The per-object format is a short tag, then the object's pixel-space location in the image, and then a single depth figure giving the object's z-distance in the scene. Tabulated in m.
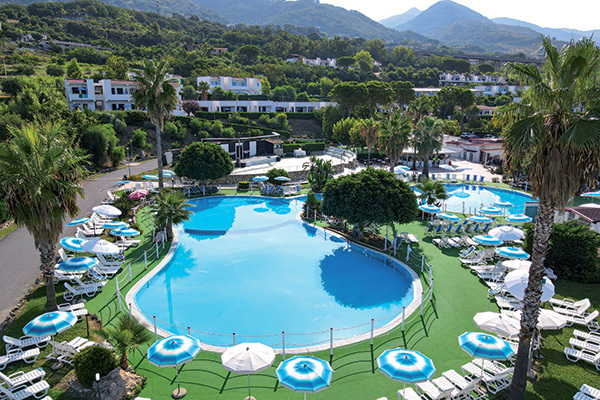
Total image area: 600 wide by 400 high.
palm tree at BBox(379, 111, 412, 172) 37.29
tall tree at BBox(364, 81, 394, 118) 72.31
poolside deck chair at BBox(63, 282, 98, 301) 17.59
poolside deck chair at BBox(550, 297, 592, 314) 16.02
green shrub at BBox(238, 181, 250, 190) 38.95
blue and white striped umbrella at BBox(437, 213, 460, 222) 27.03
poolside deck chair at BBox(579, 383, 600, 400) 11.28
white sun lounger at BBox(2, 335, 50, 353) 13.13
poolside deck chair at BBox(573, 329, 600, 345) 14.13
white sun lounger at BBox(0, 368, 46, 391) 11.33
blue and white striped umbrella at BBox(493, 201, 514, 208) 30.76
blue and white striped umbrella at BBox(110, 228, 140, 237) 23.18
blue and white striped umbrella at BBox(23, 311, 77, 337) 12.77
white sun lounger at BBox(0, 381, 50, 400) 11.10
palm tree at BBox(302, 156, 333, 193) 37.44
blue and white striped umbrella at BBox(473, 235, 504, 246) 22.13
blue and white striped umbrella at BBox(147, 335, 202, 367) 11.30
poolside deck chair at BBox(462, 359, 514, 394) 12.09
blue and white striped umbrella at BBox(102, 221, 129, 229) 23.57
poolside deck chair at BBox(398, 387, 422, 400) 11.10
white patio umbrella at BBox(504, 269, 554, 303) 14.63
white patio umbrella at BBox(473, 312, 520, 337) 12.92
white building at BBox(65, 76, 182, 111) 62.81
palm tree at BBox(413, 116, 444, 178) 43.84
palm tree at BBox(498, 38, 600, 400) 9.66
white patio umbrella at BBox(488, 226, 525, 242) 22.15
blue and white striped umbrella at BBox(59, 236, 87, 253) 19.66
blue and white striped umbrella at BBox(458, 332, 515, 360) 11.56
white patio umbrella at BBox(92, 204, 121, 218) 24.61
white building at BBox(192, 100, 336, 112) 80.25
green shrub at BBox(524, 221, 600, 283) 19.39
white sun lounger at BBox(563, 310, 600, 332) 15.23
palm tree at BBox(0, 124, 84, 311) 13.81
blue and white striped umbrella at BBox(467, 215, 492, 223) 27.51
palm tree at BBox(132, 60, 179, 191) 26.64
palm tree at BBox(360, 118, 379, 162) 45.12
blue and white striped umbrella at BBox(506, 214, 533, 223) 26.73
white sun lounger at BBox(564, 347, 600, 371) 13.03
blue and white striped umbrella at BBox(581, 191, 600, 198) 30.09
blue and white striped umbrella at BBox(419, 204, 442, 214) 27.80
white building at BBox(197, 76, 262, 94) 89.75
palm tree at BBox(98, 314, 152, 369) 12.06
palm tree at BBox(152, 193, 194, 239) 24.06
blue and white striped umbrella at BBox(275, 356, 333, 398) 10.29
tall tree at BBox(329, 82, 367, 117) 72.50
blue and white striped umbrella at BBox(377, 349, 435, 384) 10.54
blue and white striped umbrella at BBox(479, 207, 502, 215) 29.09
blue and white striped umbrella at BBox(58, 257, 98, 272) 18.05
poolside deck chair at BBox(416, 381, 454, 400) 11.23
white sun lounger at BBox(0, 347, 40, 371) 12.55
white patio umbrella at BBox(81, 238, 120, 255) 19.56
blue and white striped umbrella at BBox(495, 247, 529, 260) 20.31
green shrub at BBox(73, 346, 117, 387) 11.42
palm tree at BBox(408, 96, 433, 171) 55.84
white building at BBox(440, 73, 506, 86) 154.62
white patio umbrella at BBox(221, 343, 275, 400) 10.91
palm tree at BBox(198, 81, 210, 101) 80.75
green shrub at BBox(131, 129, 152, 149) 53.72
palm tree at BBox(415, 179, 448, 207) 30.39
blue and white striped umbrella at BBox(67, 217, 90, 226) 22.97
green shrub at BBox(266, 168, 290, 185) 38.16
